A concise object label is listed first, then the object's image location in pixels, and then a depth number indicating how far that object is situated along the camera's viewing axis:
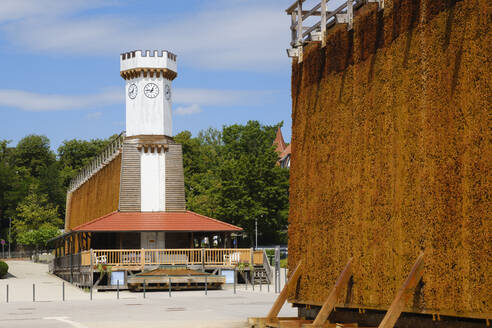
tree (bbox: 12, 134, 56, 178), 125.06
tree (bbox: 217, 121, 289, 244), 79.00
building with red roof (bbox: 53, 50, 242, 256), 48.22
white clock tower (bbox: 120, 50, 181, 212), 50.09
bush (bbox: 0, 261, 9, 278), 54.44
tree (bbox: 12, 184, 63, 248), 95.31
